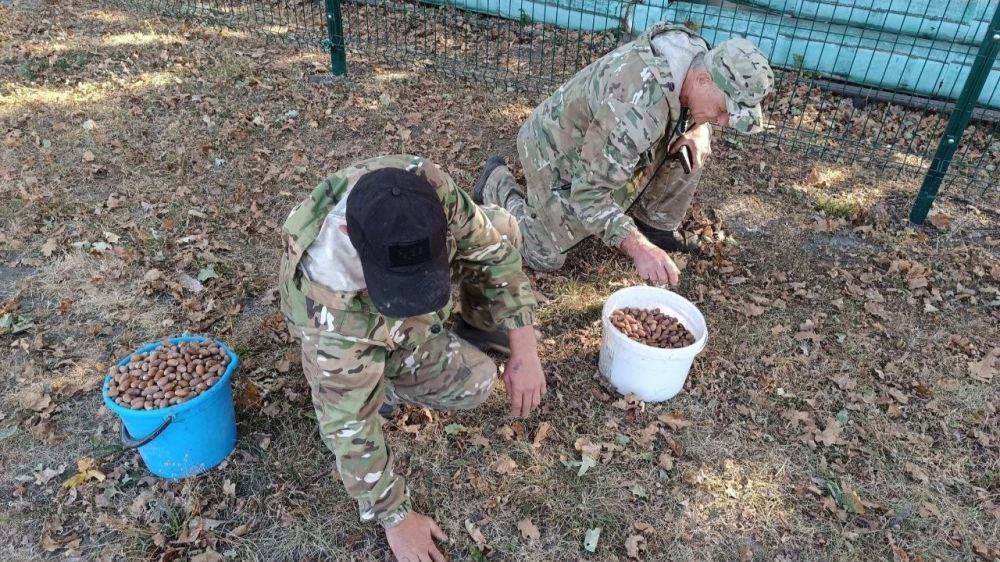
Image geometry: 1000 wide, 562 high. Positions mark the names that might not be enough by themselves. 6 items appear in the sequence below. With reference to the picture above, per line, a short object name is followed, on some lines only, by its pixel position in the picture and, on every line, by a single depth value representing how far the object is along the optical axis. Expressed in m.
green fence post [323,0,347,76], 6.29
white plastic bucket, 3.26
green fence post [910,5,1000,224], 4.21
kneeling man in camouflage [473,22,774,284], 3.20
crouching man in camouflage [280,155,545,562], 2.00
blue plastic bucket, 2.71
